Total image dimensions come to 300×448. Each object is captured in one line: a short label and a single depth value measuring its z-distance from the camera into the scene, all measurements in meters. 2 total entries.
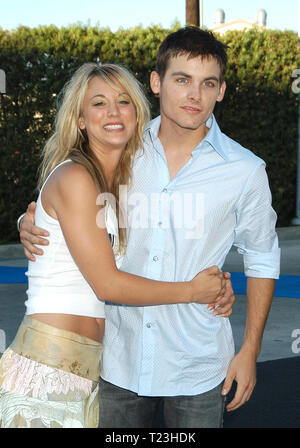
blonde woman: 2.55
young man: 2.85
